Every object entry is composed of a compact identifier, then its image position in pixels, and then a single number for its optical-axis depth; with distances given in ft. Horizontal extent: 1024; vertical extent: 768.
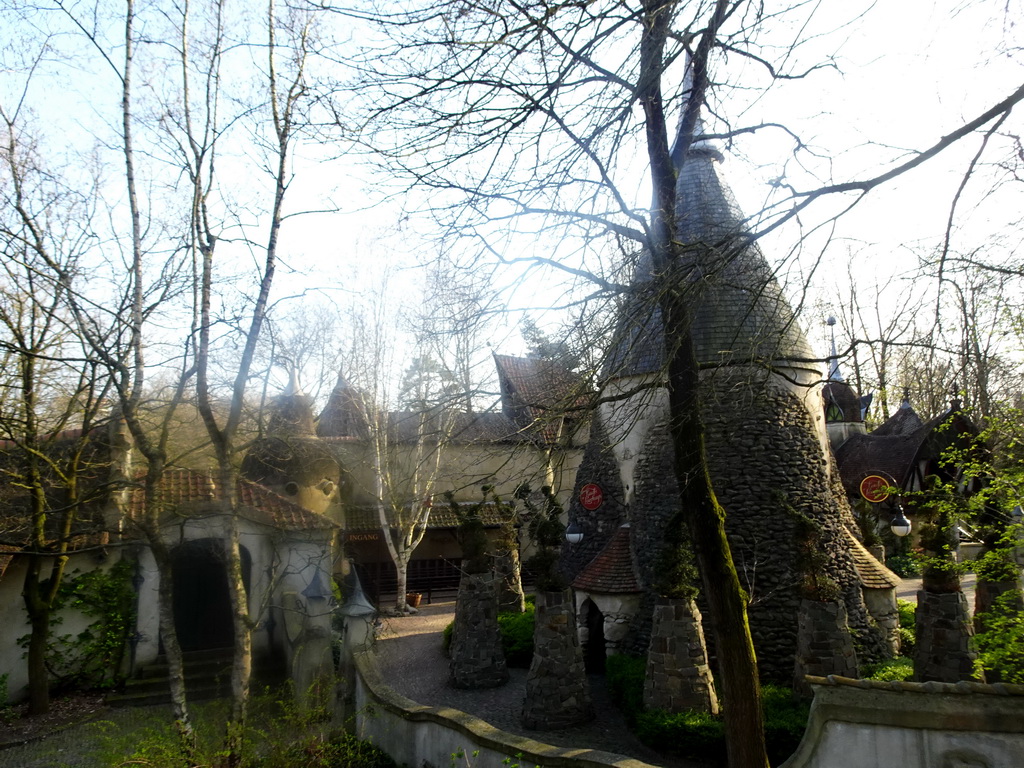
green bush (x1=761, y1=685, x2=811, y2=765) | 28.02
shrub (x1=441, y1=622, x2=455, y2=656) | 51.62
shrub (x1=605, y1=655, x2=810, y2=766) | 28.14
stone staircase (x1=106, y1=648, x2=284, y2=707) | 41.45
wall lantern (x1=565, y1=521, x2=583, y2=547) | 42.91
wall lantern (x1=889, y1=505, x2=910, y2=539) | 40.34
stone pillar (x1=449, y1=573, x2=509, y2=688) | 42.80
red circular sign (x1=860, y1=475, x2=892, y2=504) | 72.13
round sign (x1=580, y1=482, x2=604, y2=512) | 48.44
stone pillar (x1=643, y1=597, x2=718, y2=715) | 31.09
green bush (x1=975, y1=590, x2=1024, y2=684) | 16.37
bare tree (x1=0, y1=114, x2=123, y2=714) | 33.01
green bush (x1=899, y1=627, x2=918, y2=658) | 38.17
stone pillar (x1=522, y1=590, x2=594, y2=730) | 34.01
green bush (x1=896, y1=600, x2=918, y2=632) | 42.08
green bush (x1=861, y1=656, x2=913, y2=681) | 32.19
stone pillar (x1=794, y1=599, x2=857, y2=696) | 30.45
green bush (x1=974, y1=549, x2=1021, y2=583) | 18.57
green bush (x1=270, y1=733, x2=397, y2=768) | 24.22
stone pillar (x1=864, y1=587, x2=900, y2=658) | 37.86
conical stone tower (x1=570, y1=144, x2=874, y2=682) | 35.44
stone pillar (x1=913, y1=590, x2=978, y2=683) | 28.84
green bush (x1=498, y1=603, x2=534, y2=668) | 48.16
